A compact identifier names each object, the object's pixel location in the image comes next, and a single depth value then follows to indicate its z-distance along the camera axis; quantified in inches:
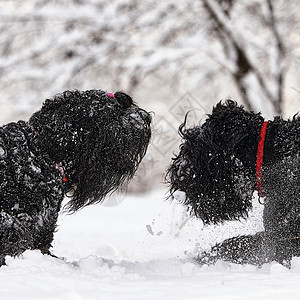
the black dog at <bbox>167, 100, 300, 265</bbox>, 302.4
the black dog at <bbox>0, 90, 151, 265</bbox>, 279.4
